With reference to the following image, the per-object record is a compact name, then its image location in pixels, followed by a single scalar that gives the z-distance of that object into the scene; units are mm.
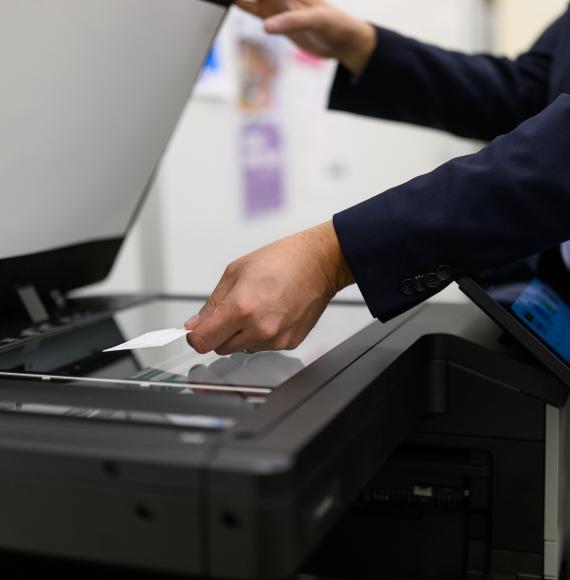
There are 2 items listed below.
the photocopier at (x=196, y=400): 417
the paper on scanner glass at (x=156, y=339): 584
